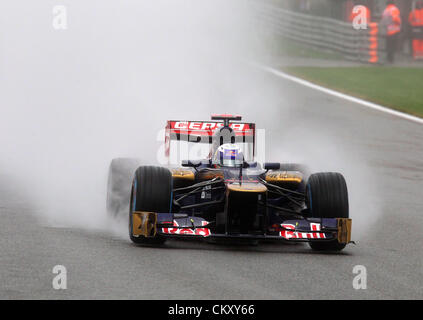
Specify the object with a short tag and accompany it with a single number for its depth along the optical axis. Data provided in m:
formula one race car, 19.61
